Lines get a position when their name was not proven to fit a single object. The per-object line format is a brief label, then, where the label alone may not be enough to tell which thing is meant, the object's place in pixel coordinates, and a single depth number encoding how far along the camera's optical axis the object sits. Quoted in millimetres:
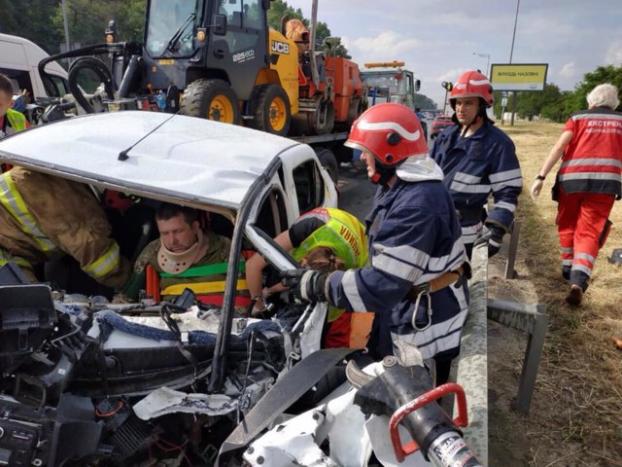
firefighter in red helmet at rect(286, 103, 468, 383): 2018
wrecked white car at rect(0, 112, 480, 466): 1518
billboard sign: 38062
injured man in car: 2918
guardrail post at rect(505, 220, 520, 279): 4802
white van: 9383
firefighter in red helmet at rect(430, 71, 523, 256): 3457
